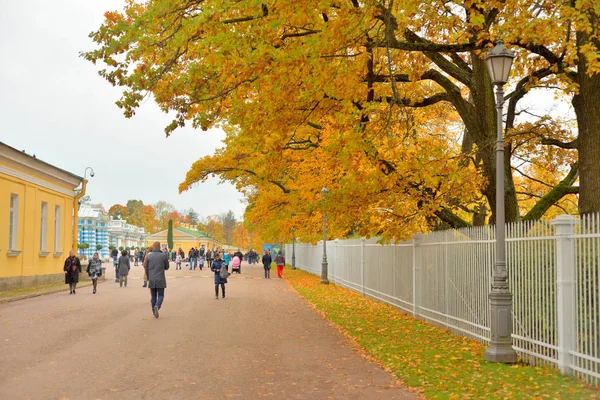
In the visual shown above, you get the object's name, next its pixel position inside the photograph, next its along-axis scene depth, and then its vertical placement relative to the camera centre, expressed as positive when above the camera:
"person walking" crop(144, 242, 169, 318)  15.48 -0.80
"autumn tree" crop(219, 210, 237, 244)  162.88 +4.45
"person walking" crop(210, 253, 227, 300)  21.77 -1.01
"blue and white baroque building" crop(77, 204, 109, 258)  85.31 +1.69
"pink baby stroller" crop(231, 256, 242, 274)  33.12 -1.14
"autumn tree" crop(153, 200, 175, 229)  152.00 +7.29
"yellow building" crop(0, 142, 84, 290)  25.59 +1.01
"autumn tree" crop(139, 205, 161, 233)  150.75 +4.64
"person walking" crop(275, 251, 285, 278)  39.00 -1.32
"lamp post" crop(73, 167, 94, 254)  35.16 +1.92
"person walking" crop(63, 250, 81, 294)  23.72 -1.06
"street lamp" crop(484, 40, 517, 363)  9.16 -0.43
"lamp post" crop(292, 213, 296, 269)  56.60 -1.61
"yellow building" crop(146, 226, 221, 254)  124.75 +0.56
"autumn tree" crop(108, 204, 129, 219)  158.12 +7.33
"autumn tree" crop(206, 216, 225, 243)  154.38 +3.09
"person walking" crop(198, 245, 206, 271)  55.96 -1.36
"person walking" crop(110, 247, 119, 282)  50.09 -1.12
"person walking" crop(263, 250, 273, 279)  38.33 -1.12
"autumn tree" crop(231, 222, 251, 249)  131.62 +0.81
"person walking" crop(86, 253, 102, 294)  24.65 -1.06
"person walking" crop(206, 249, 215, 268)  58.11 -1.32
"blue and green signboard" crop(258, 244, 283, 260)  85.78 -0.85
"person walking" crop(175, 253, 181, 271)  56.72 -1.68
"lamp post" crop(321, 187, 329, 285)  30.50 -1.23
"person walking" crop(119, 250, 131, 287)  28.81 -1.24
